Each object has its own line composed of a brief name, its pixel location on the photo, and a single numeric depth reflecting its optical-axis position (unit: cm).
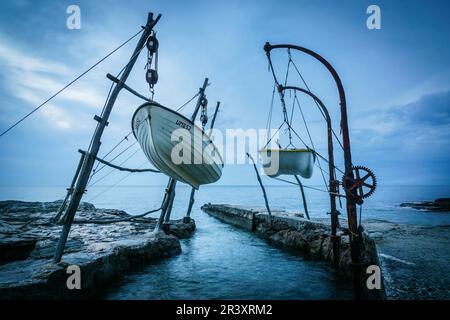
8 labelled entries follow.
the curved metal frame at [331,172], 765
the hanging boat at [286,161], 1127
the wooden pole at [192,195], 1640
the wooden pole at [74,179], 742
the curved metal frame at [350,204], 535
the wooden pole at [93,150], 654
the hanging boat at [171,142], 662
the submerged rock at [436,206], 3439
